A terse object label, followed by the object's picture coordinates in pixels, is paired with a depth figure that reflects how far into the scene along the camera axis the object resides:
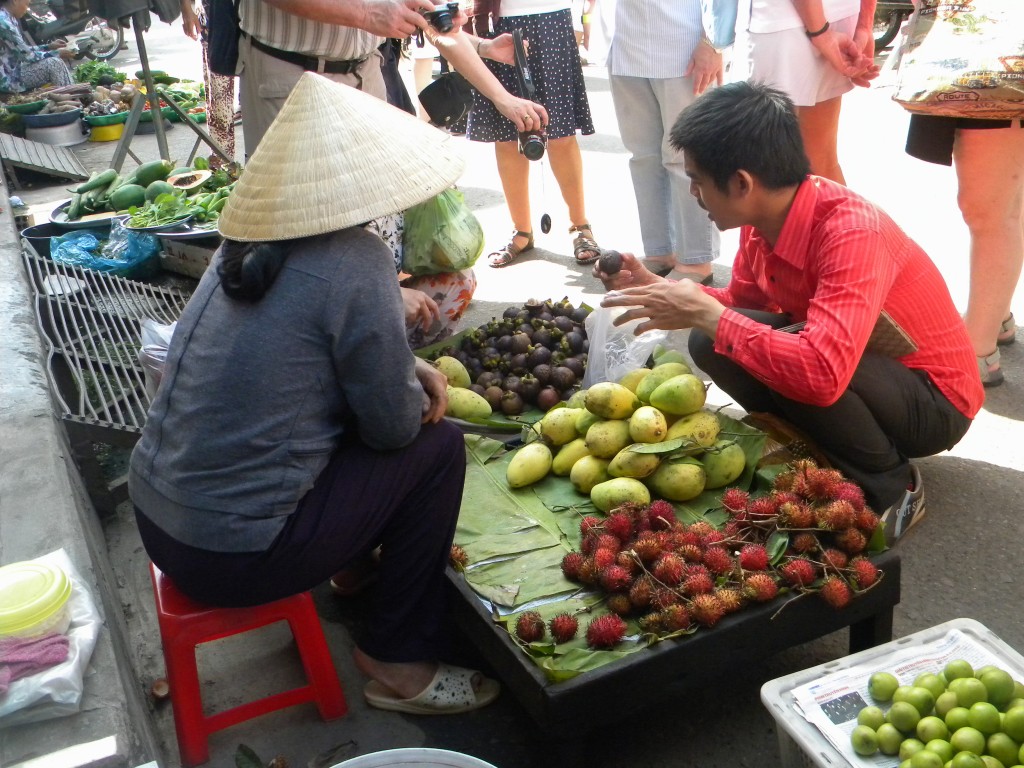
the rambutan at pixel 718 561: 2.08
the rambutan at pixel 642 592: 2.07
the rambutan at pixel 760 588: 2.00
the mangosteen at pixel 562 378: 3.25
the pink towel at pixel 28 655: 1.63
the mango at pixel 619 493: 2.47
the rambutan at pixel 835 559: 2.06
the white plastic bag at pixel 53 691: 1.61
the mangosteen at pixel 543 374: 3.27
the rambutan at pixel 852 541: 2.09
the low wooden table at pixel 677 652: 1.91
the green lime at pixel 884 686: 1.77
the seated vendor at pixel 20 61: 9.21
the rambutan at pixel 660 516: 2.29
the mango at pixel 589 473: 2.64
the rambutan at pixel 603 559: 2.18
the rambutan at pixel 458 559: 2.36
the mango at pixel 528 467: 2.73
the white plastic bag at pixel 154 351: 2.75
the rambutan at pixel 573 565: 2.26
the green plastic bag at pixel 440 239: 3.69
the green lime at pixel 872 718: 1.70
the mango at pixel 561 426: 2.83
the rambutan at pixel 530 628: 2.03
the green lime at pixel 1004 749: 1.56
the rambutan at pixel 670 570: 2.06
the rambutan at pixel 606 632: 2.00
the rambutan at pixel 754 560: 2.06
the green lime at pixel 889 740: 1.66
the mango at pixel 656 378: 2.75
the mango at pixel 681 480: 2.50
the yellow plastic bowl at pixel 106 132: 9.50
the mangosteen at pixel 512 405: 3.20
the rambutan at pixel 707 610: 1.96
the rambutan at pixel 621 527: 2.26
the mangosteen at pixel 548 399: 3.21
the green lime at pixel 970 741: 1.57
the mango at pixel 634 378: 2.88
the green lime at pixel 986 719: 1.60
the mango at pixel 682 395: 2.64
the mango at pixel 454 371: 3.26
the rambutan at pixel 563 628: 2.04
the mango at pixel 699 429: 2.58
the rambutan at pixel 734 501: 2.28
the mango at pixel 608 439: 2.65
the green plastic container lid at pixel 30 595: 1.68
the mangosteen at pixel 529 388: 3.25
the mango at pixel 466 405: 3.07
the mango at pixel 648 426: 2.59
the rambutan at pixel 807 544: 2.10
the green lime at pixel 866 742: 1.66
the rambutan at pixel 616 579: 2.12
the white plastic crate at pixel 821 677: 1.71
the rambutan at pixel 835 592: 2.00
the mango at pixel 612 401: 2.71
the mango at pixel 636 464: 2.53
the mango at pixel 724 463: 2.52
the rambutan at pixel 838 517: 2.11
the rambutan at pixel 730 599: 1.98
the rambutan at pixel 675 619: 1.97
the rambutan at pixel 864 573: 2.04
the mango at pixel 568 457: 2.75
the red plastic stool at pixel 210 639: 2.09
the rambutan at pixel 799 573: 2.03
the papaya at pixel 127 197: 5.15
